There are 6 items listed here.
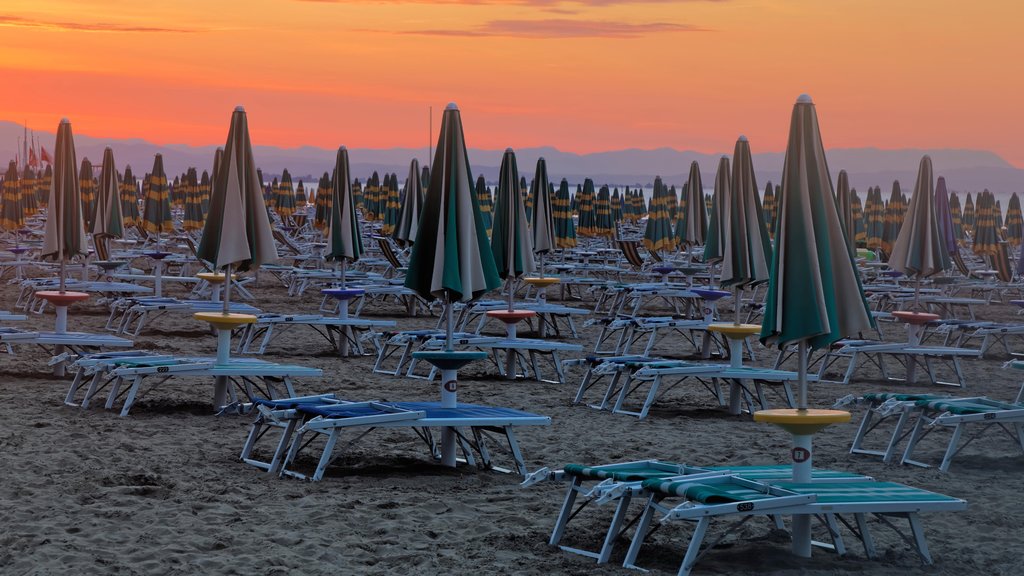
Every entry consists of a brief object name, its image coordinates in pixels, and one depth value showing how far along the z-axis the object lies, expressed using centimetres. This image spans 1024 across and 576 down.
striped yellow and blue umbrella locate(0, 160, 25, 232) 2917
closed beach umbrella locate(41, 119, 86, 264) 1345
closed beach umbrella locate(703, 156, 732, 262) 1446
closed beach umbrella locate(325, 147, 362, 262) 1636
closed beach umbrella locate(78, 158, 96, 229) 2938
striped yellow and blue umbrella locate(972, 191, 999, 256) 2942
